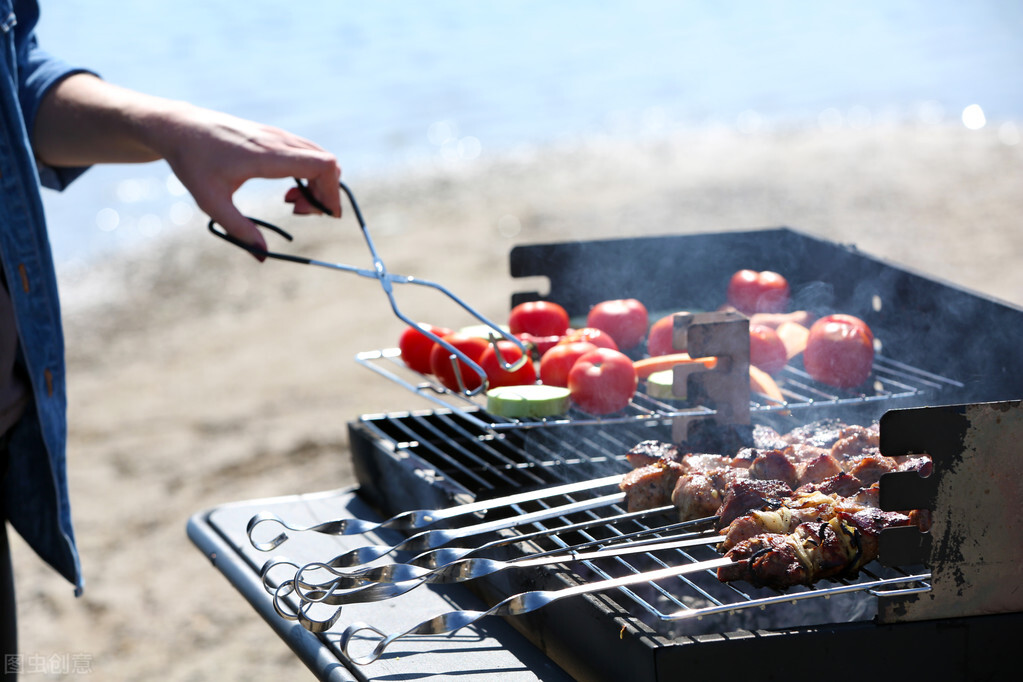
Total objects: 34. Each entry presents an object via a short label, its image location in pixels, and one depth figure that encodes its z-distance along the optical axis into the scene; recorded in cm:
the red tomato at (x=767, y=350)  284
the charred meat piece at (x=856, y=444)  222
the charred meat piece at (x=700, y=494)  201
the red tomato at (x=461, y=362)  293
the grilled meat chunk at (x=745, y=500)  191
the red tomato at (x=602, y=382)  263
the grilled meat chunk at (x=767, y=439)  236
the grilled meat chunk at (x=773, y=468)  211
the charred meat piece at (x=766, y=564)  170
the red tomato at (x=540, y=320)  317
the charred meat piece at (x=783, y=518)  183
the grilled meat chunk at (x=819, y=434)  238
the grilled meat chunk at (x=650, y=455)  222
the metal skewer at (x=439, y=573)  167
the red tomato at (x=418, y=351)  315
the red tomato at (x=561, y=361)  283
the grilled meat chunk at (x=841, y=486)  200
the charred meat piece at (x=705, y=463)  216
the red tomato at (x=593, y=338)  297
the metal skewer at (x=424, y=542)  174
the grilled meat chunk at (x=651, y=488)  207
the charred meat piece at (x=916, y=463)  187
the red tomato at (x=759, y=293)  320
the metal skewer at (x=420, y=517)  180
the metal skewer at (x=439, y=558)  170
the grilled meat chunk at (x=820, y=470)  213
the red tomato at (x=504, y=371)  289
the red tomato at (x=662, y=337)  298
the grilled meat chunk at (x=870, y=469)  207
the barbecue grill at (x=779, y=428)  158
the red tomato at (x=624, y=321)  314
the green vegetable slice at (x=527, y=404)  257
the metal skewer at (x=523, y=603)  158
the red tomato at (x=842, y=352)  271
